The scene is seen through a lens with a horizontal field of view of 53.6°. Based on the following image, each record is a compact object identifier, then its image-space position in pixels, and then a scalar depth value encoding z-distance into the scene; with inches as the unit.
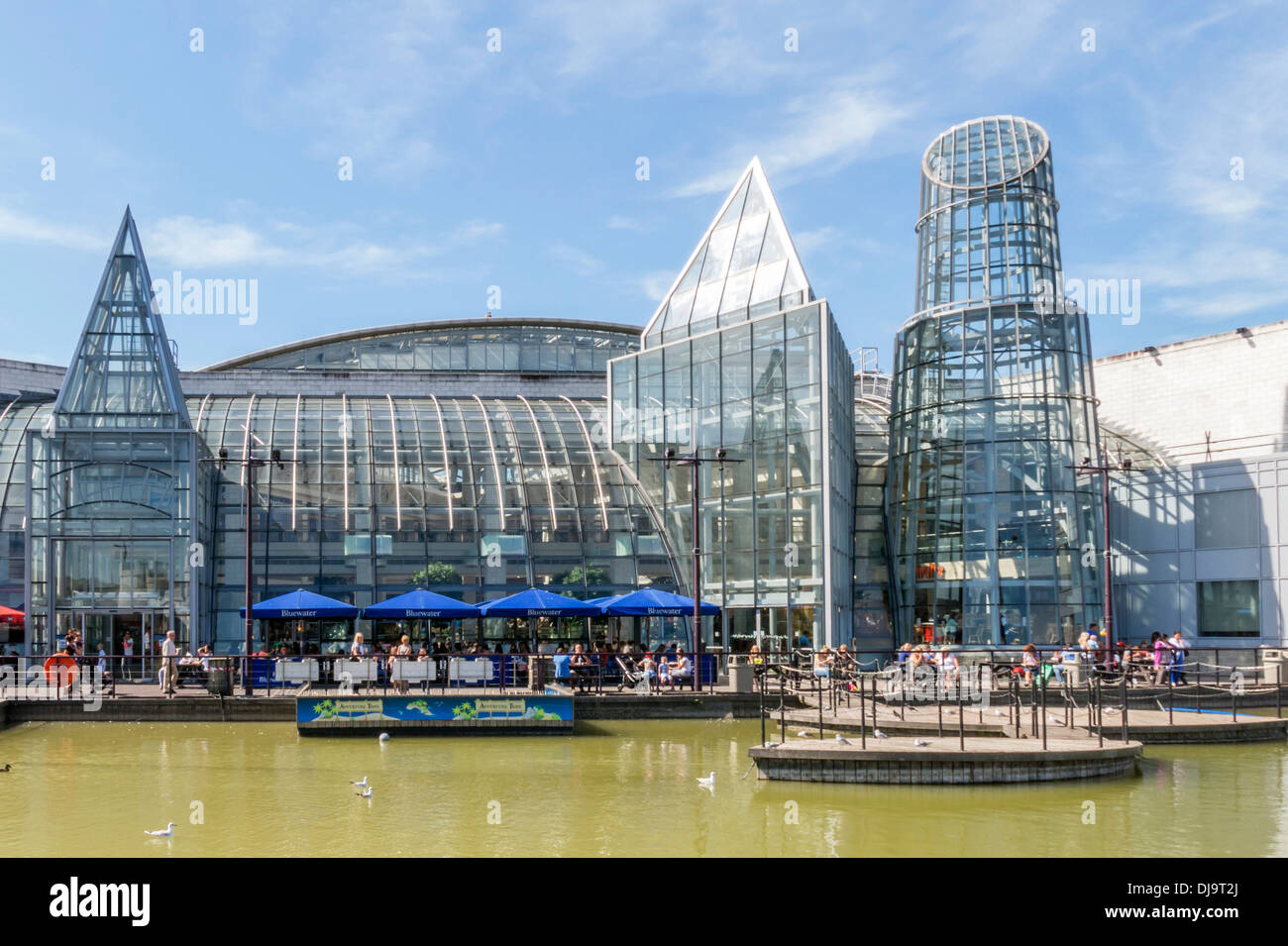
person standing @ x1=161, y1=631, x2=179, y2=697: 1302.9
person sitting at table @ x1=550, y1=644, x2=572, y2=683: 1397.6
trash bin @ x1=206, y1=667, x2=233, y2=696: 1299.2
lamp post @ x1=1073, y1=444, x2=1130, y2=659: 1533.0
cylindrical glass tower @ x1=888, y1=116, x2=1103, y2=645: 1718.8
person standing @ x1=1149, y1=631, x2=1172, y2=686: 1372.4
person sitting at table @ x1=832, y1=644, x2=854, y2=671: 1432.1
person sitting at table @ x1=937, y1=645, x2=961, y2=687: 1284.7
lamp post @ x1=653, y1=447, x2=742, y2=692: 1381.6
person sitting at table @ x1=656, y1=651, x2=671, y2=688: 1423.5
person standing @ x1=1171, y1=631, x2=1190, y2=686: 1434.7
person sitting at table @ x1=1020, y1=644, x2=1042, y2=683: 1321.4
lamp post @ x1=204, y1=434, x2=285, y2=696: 1347.2
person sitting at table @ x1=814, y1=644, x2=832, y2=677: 1395.2
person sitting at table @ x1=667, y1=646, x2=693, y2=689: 1444.4
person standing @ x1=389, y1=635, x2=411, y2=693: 1293.1
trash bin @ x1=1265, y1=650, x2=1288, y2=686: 1459.2
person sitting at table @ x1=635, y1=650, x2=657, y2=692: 1393.9
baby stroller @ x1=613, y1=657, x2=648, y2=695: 1421.6
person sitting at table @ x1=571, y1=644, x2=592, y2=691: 1406.3
